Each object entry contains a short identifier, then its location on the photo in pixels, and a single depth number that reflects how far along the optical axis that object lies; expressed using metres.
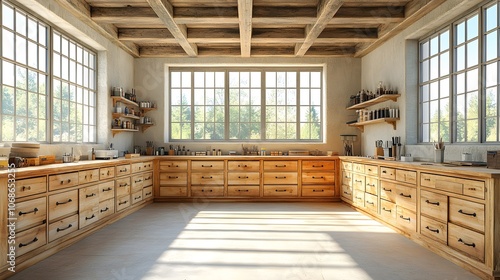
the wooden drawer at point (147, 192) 6.75
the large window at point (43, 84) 4.10
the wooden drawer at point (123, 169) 5.62
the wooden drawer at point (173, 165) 7.25
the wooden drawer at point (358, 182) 6.17
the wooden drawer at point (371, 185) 5.64
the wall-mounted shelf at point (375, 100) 6.04
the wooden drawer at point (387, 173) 5.02
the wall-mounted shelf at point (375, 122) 6.13
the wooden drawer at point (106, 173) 5.02
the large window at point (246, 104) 8.07
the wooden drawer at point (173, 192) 7.26
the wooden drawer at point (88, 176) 4.42
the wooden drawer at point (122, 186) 5.58
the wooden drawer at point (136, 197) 6.23
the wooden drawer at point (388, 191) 4.99
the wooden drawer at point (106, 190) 5.01
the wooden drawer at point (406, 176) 4.44
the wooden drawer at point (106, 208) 4.98
